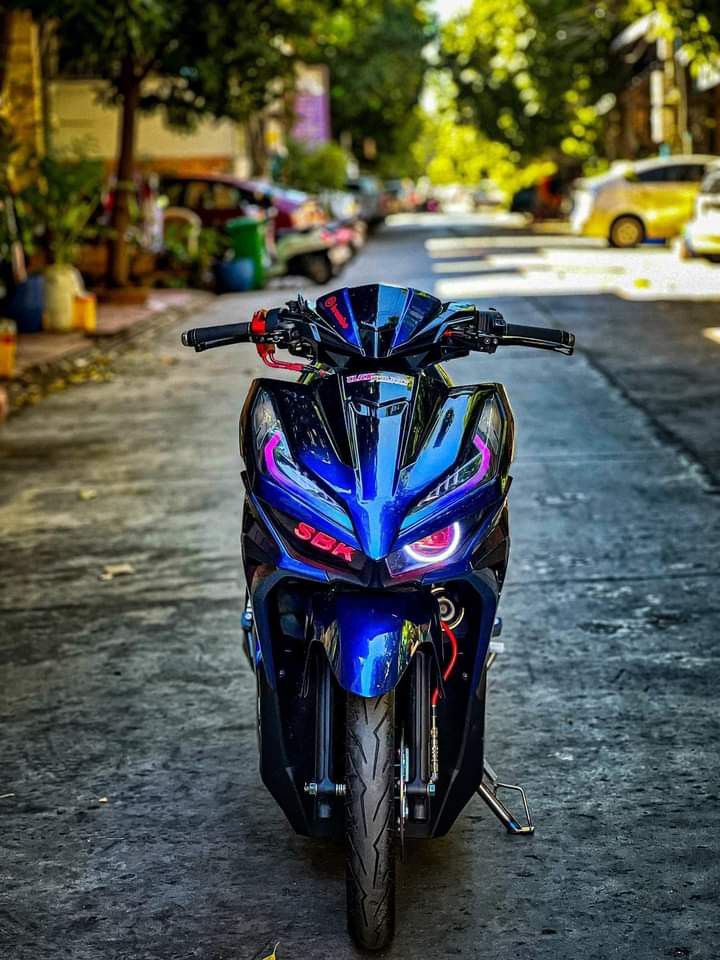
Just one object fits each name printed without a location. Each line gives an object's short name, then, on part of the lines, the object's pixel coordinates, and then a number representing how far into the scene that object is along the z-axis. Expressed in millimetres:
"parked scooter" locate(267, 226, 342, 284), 24812
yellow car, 30047
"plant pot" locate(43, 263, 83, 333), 18406
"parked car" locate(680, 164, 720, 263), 23734
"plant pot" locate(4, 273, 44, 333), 18219
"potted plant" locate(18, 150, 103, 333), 18438
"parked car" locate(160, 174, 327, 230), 26125
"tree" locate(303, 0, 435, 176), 57594
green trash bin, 24031
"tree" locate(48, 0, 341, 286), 21891
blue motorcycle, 3428
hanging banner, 51000
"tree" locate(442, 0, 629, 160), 43312
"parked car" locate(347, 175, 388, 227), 49000
